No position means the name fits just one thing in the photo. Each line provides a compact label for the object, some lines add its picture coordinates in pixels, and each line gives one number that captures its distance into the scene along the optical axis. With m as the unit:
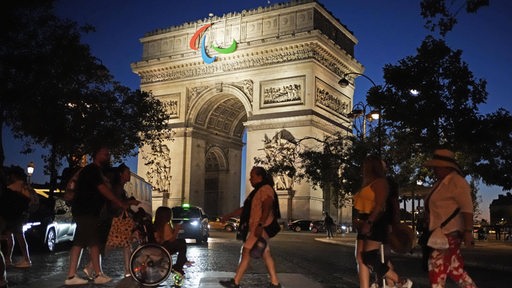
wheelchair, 7.09
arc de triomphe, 38.88
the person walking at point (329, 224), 28.39
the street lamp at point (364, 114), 22.95
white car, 13.62
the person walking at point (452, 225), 5.36
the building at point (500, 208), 82.38
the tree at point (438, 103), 18.88
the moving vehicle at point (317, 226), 36.16
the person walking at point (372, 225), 6.05
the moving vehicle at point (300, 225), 36.19
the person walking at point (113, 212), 7.69
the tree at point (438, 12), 10.41
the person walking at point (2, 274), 5.91
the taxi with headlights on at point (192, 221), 19.99
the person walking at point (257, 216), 7.23
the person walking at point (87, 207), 7.27
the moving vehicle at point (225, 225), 41.06
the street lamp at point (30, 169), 28.83
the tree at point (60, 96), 19.11
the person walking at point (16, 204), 9.15
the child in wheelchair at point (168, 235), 7.41
